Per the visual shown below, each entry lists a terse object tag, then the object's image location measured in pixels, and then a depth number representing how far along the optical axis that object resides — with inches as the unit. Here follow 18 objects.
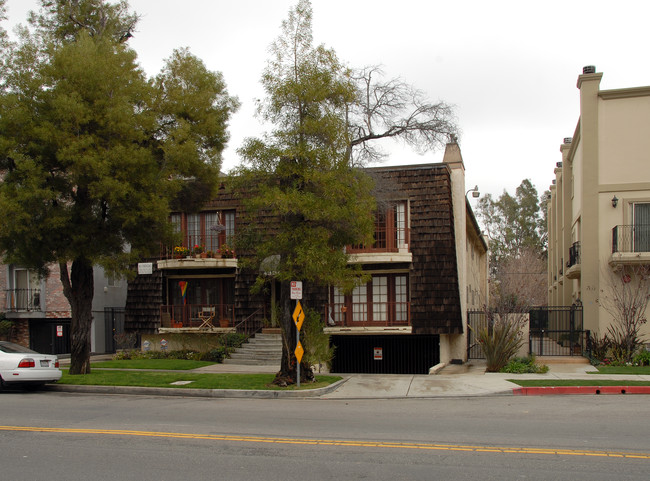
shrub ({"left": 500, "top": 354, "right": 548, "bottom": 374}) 699.3
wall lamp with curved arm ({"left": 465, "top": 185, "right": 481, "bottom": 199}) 1183.7
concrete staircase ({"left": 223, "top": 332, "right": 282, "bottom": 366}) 828.2
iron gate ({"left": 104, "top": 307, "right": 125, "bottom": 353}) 1136.8
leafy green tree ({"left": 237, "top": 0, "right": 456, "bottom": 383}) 560.4
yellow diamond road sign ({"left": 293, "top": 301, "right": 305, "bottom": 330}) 580.7
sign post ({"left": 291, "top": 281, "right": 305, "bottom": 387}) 571.8
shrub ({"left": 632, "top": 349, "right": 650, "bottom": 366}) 746.2
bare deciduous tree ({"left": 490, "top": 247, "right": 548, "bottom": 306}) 2041.1
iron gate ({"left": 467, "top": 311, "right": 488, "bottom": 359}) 925.6
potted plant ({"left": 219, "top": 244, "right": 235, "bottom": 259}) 912.3
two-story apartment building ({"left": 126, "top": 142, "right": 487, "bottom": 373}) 818.8
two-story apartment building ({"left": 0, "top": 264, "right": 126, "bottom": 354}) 1109.1
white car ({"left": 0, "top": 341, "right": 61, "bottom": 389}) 583.5
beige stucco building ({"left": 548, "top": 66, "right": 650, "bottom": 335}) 832.9
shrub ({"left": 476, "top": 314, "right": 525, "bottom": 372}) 717.3
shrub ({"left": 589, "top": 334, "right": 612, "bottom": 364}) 786.8
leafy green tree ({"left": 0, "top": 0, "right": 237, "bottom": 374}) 594.2
